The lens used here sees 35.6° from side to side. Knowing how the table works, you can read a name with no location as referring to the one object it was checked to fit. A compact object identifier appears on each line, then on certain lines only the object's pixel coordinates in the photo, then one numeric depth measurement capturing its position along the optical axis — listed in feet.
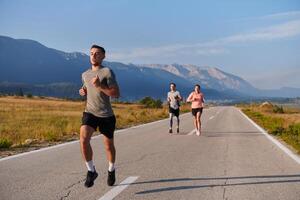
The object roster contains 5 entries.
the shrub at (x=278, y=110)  199.60
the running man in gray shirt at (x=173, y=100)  58.18
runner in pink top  57.00
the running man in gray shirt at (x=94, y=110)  22.11
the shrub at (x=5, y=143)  41.09
